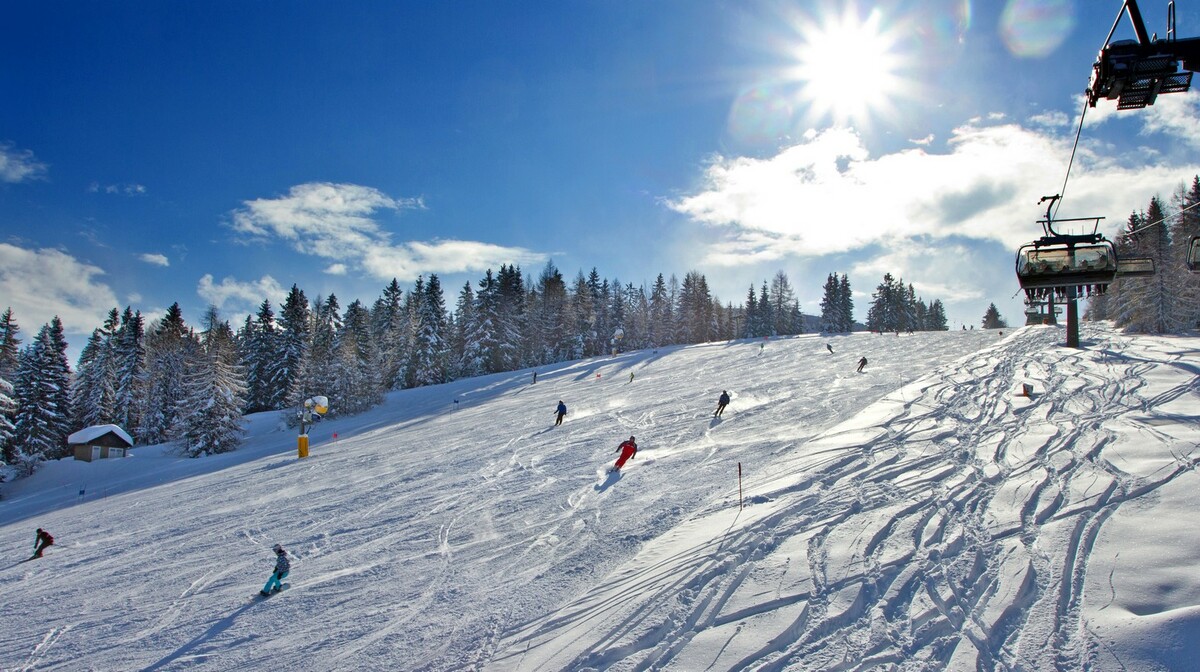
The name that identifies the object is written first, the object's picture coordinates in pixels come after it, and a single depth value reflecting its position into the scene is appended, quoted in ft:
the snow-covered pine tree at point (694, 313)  267.18
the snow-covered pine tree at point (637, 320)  251.60
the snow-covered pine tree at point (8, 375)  103.91
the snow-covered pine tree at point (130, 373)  172.45
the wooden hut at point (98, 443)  136.15
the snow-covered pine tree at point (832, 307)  276.82
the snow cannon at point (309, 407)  80.43
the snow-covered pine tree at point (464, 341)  196.24
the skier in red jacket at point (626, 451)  53.06
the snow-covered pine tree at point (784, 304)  296.05
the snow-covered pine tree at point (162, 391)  168.04
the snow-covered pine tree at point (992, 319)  334.03
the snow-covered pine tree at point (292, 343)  183.62
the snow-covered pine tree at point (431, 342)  190.90
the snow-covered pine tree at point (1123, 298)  124.57
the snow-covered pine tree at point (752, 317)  278.46
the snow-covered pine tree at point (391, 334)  194.24
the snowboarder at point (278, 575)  33.12
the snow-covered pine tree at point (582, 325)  223.92
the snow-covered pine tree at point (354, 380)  152.15
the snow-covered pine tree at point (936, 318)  361.30
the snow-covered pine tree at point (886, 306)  280.10
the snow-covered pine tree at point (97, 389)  165.17
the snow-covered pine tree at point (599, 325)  232.53
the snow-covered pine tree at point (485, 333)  196.68
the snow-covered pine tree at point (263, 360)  188.65
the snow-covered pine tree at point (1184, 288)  115.80
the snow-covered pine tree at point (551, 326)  227.40
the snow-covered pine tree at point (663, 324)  255.70
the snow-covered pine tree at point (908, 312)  285.64
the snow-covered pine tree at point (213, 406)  124.88
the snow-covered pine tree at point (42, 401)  131.85
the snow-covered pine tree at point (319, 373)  154.81
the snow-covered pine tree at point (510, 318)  204.54
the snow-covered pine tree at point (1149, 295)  117.80
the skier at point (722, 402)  74.28
